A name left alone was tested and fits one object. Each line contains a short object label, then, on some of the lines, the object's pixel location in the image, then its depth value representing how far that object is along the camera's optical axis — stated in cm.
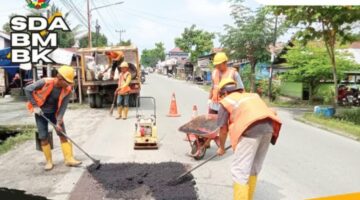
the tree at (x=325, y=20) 1462
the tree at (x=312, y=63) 2152
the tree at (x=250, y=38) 2845
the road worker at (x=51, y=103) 713
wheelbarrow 777
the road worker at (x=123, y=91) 1430
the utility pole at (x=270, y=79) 2183
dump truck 1802
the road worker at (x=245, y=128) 476
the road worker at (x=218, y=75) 790
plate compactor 891
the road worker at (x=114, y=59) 1817
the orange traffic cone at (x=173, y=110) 1523
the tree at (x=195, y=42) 6694
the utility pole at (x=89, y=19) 3999
